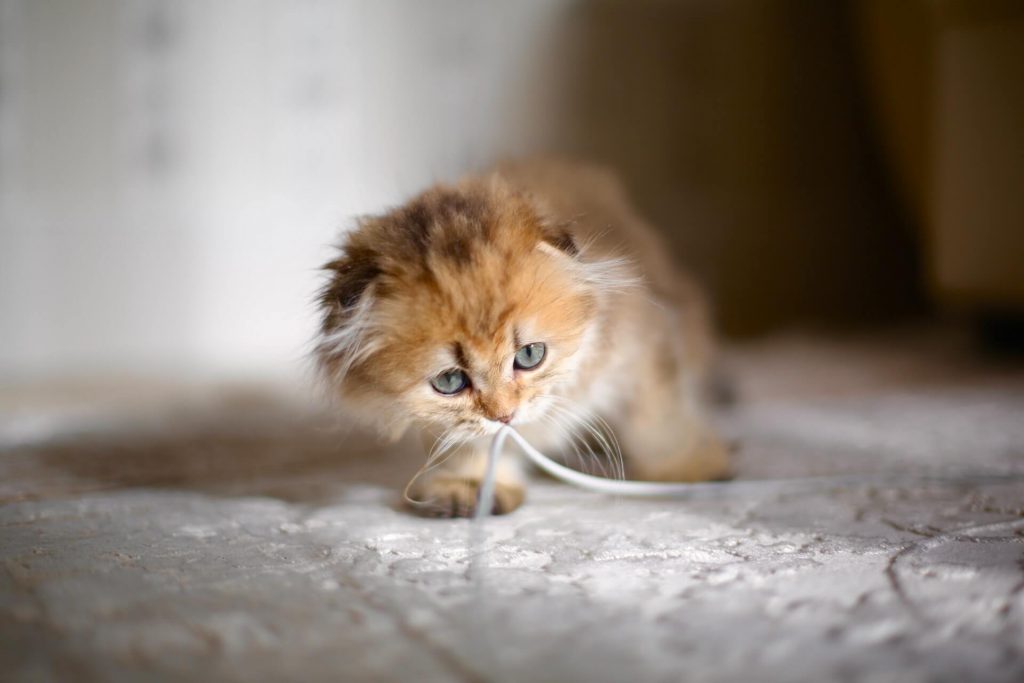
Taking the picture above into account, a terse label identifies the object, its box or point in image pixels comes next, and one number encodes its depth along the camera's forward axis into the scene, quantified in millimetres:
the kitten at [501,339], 559
